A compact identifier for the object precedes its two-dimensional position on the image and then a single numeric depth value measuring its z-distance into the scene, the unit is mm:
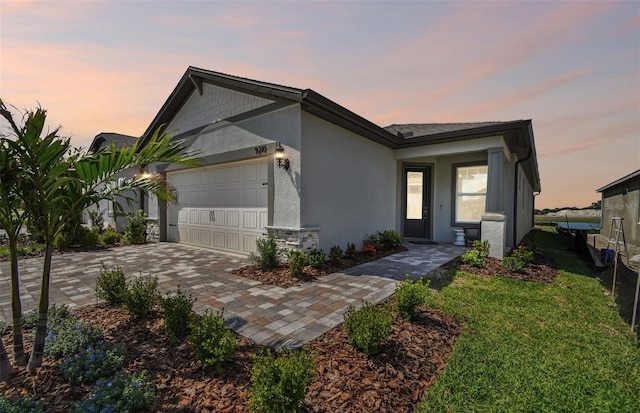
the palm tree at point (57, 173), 2107
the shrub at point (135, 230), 9758
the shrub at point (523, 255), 6516
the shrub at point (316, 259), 5802
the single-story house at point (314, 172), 6305
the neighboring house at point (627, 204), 10750
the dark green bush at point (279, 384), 1761
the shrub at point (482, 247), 6782
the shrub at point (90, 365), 2211
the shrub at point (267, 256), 5824
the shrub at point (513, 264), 6150
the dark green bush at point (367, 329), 2668
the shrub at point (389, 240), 8117
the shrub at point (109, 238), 9438
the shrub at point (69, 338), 2566
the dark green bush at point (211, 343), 2318
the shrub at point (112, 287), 3820
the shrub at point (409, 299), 3484
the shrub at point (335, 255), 6332
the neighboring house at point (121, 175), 13199
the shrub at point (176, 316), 2879
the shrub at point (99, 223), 12050
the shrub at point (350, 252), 6994
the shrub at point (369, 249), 7432
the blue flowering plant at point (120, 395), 1826
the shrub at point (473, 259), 6398
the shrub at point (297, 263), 5277
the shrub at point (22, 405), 1775
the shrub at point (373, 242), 7838
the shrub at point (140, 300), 3350
